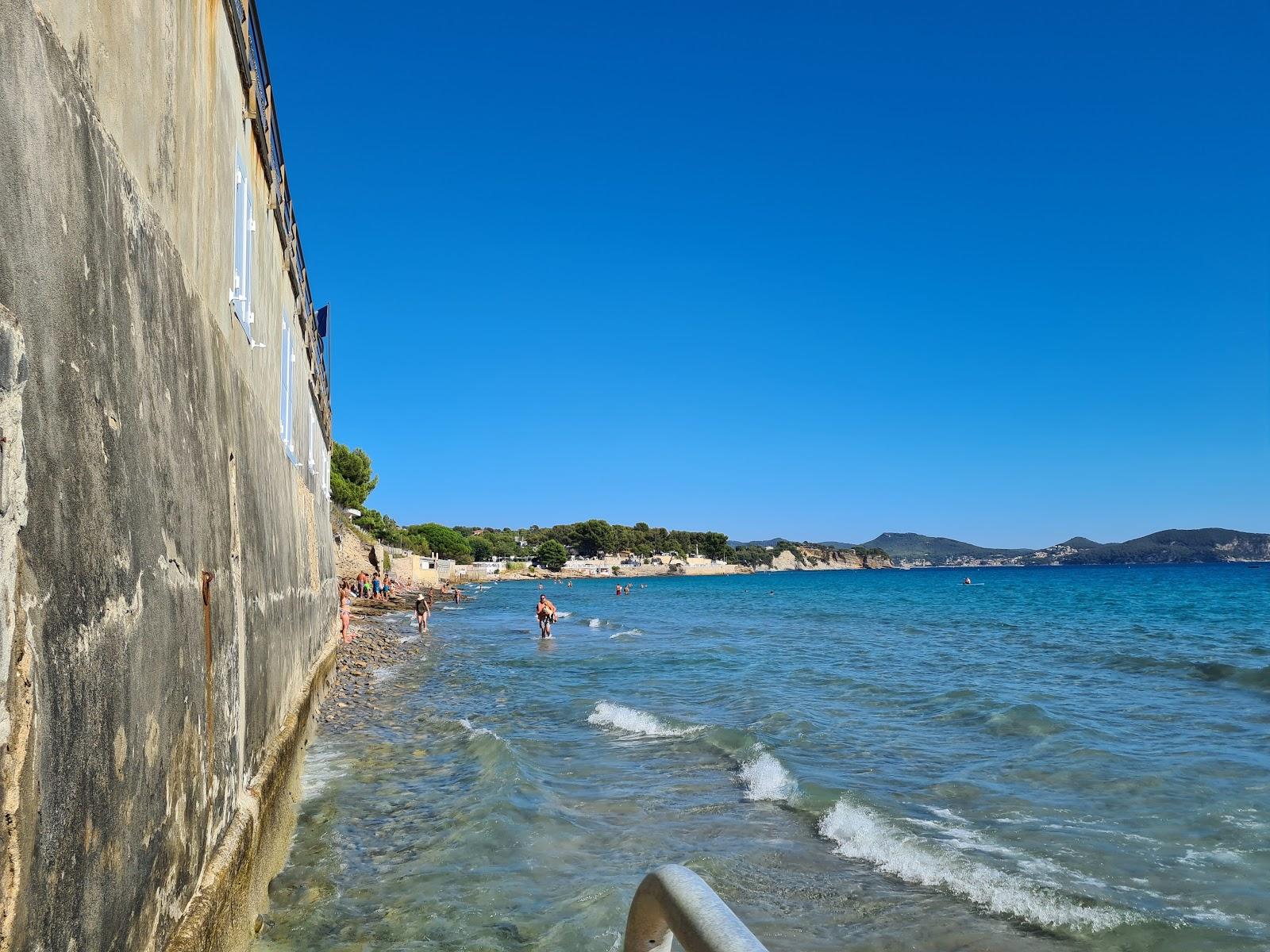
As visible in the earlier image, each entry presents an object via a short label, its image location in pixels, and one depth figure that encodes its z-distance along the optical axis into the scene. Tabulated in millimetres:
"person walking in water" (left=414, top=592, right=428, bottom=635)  34038
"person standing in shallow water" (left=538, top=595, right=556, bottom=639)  33250
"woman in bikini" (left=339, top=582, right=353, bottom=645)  26625
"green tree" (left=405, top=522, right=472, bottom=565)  128500
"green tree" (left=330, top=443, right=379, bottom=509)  69375
